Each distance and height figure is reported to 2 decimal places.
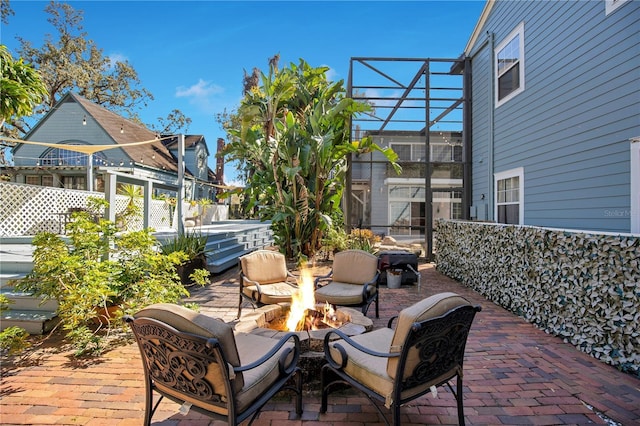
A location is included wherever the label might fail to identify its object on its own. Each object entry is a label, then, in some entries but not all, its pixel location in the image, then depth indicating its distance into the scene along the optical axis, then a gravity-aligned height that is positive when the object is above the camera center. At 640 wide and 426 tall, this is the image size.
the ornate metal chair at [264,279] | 4.24 -0.96
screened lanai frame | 9.45 +2.45
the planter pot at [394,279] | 6.55 -1.33
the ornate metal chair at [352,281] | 4.20 -0.99
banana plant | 7.17 +1.50
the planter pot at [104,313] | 4.04 -1.29
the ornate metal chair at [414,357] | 1.92 -0.96
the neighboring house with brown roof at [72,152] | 16.45 +3.25
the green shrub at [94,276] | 3.28 -0.72
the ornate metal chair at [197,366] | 1.75 -0.90
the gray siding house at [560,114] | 4.67 +1.87
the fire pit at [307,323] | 2.67 -1.07
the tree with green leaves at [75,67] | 20.50 +9.89
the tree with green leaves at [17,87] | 4.21 +1.69
